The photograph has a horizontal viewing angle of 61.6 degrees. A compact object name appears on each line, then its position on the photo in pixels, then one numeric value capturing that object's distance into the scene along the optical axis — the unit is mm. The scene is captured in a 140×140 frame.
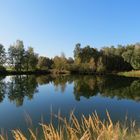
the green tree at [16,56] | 33919
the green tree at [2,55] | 32651
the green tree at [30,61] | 34457
